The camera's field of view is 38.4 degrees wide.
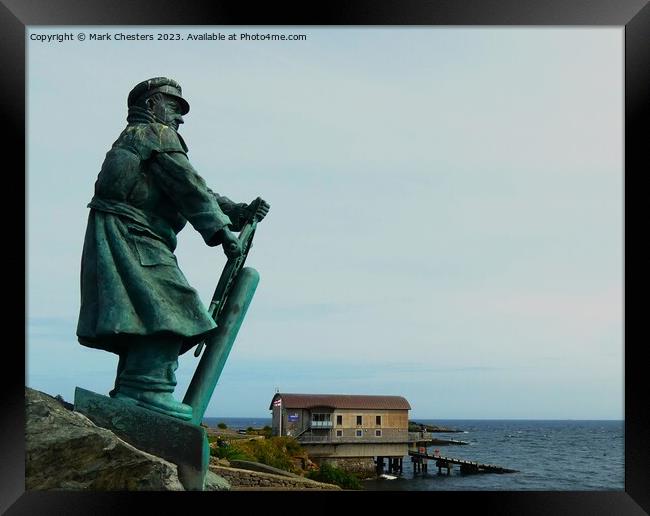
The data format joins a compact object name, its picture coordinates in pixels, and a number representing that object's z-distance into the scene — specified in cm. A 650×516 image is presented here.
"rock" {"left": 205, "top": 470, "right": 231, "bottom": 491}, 716
